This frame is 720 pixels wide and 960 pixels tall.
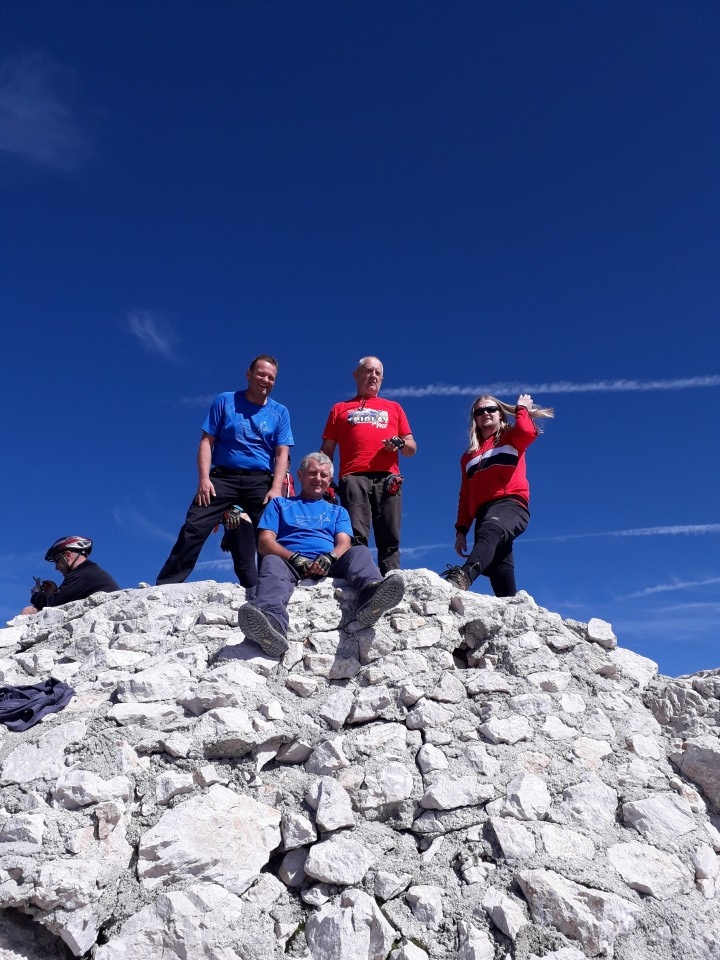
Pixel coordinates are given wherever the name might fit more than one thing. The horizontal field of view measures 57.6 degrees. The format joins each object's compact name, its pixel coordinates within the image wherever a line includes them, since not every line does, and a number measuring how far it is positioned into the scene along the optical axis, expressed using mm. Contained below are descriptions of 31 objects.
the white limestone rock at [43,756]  4348
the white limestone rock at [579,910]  3617
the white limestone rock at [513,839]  3938
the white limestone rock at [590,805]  4254
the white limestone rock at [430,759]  4457
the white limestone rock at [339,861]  3873
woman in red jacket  6121
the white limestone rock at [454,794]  4215
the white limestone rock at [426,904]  3705
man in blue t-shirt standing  6586
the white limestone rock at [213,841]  3836
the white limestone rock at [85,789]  4121
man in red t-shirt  6820
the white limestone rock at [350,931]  3590
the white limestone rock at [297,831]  4039
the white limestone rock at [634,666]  5648
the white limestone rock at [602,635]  5844
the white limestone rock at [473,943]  3531
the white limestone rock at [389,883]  3816
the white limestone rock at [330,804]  4086
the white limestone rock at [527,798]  4152
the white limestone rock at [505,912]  3592
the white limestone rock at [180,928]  3533
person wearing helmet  6867
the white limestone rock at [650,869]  3957
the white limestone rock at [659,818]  4309
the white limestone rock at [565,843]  3996
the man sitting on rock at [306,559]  5109
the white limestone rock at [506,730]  4680
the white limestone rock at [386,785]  4254
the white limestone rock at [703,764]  4738
